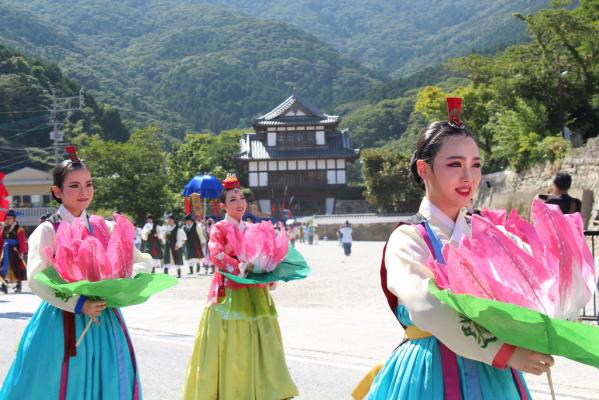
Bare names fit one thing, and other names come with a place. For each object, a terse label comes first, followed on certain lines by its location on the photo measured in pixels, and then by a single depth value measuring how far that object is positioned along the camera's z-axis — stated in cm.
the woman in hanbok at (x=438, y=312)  293
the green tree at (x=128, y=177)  4438
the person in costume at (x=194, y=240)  2388
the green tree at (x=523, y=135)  3119
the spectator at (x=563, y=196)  790
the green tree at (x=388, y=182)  5694
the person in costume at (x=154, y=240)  2616
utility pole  3760
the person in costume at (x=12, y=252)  1888
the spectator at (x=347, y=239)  3159
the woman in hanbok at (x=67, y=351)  470
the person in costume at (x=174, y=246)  2352
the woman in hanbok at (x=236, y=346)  634
